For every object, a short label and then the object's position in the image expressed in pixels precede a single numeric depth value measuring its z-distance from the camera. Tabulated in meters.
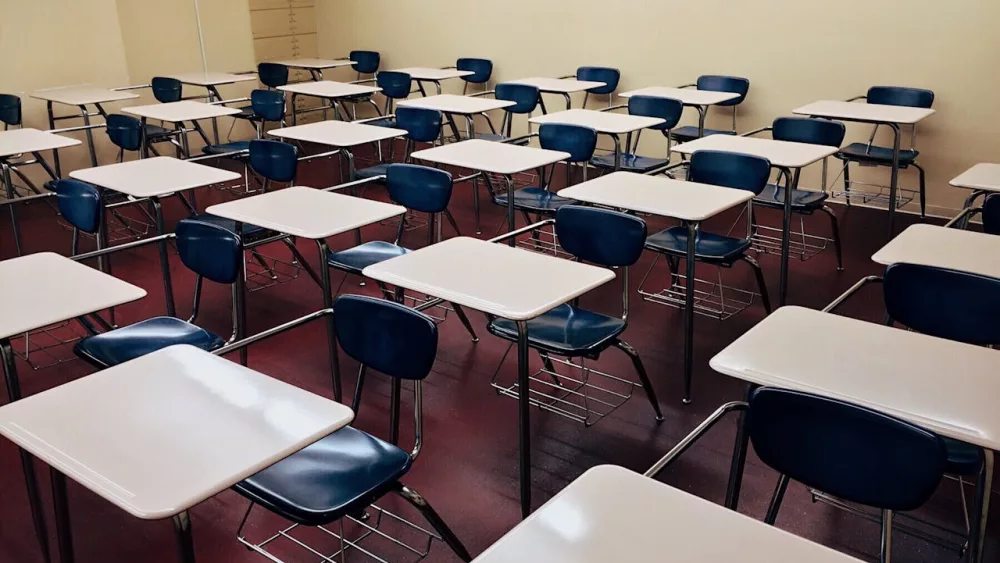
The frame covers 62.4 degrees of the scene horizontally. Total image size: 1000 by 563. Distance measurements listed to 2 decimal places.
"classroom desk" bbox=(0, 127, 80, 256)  4.99
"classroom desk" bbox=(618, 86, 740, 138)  6.04
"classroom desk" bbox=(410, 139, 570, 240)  4.30
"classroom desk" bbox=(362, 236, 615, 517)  2.60
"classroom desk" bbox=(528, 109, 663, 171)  5.14
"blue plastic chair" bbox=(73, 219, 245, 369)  3.01
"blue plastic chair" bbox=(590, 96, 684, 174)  5.50
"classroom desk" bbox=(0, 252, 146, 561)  2.49
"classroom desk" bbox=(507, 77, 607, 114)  6.89
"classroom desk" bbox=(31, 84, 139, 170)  6.67
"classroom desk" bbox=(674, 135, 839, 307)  4.23
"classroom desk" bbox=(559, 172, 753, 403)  3.48
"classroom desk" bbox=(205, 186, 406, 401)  3.35
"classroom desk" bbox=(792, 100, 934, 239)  5.16
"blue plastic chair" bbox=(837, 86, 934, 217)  5.50
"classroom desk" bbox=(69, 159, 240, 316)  3.91
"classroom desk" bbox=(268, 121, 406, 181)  4.96
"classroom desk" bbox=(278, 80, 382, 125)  7.13
